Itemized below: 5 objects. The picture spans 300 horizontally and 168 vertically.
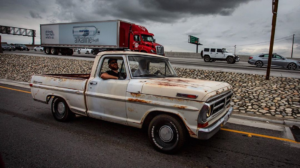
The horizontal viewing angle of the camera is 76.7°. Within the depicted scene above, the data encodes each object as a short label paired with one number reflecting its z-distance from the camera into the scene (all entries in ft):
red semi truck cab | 62.28
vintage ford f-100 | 9.93
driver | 14.03
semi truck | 64.13
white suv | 76.07
